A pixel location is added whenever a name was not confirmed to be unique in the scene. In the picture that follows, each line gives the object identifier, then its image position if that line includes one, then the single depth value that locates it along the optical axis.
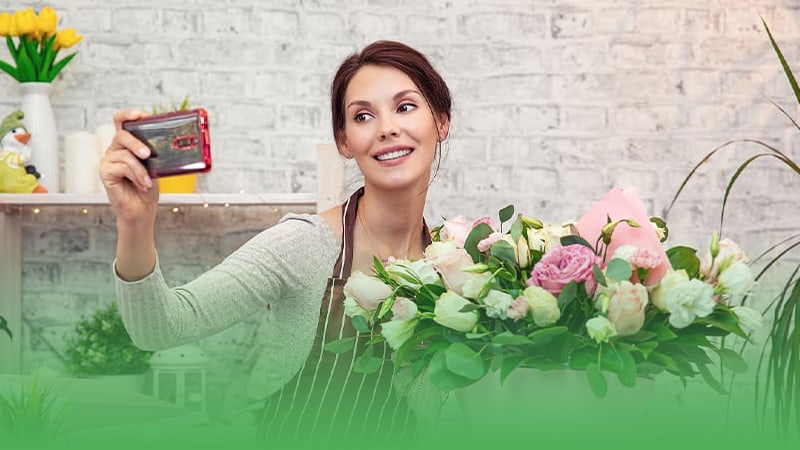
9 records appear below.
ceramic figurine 2.72
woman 1.40
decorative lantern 2.76
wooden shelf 2.72
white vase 2.84
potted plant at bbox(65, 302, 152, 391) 2.75
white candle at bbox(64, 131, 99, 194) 2.81
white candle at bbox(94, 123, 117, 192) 2.84
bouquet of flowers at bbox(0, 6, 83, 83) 2.83
